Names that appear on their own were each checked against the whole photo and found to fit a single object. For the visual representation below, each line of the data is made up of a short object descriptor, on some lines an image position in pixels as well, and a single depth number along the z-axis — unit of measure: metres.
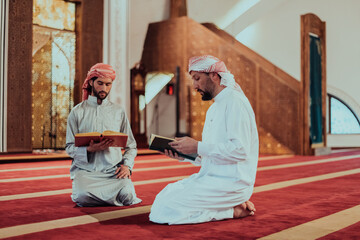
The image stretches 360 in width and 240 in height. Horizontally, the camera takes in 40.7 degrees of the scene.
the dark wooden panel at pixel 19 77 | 8.12
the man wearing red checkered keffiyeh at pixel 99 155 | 3.15
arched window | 12.76
